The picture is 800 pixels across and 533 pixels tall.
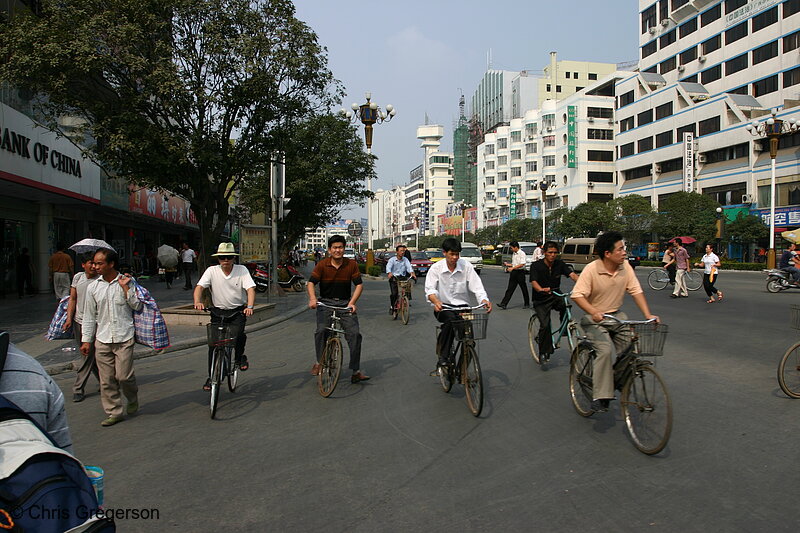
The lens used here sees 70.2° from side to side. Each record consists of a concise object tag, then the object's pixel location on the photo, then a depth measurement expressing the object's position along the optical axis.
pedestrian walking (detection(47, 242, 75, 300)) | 13.99
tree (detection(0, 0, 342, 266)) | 10.41
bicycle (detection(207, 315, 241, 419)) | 5.88
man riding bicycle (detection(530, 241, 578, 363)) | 8.04
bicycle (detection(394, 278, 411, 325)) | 13.23
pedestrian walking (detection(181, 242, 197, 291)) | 20.80
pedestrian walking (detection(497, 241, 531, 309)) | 14.86
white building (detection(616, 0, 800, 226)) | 44.78
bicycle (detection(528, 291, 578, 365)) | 8.18
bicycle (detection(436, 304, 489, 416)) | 5.66
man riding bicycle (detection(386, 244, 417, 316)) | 14.01
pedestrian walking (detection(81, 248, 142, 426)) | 5.67
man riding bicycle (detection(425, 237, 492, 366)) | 6.28
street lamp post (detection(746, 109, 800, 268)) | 31.91
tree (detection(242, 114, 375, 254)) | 25.22
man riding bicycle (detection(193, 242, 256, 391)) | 6.41
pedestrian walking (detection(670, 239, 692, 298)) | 17.59
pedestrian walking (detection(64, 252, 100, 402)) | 6.62
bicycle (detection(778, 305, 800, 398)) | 6.13
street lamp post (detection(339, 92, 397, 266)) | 21.94
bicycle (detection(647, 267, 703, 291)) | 19.98
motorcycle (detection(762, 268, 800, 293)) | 18.53
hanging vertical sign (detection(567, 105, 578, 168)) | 70.19
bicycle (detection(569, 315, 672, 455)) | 4.41
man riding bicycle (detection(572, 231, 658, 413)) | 4.96
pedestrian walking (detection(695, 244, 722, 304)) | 16.12
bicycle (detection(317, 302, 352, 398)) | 6.55
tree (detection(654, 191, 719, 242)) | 41.56
